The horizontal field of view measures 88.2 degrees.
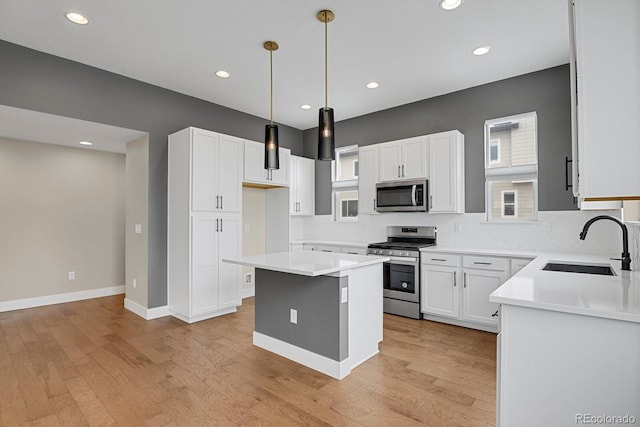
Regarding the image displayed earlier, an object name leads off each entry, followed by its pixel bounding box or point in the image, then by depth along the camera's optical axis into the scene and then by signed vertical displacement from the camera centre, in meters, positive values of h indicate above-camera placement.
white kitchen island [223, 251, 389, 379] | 2.67 -0.83
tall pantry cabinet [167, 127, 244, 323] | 4.05 -0.08
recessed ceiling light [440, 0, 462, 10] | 2.64 +1.71
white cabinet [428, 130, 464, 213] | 4.23 +0.56
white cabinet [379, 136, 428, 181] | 4.47 +0.79
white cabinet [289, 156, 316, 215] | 5.71 +0.52
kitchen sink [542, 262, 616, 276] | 2.69 -0.44
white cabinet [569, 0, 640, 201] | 1.40 +0.51
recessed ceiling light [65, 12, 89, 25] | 2.81 +1.72
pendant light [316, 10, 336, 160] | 2.69 +0.65
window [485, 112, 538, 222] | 3.98 +0.58
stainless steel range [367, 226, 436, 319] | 4.18 -0.76
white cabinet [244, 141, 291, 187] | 4.67 +0.70
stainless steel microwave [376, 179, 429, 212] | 4.41 +0.27
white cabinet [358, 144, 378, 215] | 4.95 +0.57
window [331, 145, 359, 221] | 5.76 +0.55
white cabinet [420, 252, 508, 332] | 3.64 -0.84
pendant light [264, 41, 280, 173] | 3.11 +0.64
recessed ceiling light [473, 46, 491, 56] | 3.35 +1.70
